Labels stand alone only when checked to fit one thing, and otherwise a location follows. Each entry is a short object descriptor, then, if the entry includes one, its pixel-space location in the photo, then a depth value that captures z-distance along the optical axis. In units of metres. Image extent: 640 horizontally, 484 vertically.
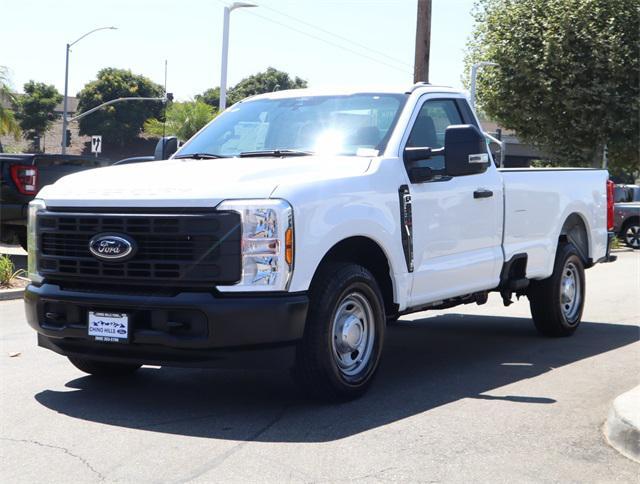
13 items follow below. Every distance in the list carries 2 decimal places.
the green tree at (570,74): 32.84
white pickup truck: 6.30
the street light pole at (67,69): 45.88
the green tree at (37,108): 91.62
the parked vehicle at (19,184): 15.27
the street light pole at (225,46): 28.05
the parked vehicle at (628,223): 29.33
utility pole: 22.55
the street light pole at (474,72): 34.56
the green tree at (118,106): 92.25
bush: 13.37
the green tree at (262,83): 109.25
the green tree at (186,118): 63.34
